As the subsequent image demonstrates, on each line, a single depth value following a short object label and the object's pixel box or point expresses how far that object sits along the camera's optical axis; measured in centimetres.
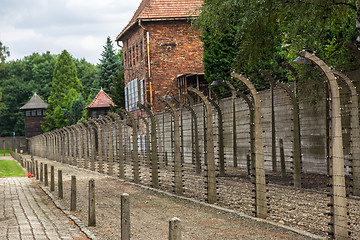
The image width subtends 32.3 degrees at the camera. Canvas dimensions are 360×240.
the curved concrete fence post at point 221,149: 1794
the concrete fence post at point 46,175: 2040
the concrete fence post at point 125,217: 790
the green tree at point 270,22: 1387
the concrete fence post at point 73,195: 1268
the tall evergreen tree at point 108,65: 7431
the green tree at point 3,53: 7231
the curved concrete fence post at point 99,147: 2702
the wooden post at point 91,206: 1044
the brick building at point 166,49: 4400
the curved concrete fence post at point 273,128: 1814
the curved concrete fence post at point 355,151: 1163
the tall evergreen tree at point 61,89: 10188
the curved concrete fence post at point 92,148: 2933
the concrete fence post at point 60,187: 1552
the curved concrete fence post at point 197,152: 1947
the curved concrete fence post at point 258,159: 1037
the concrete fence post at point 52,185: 1801
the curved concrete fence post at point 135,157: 1967
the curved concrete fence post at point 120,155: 2229
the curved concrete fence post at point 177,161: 1490
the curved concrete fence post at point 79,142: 3359
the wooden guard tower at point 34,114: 10775
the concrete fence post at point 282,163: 1664
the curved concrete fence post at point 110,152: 2466
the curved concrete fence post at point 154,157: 1728
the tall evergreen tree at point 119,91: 5538
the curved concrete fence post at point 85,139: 3172
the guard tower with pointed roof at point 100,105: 7181
